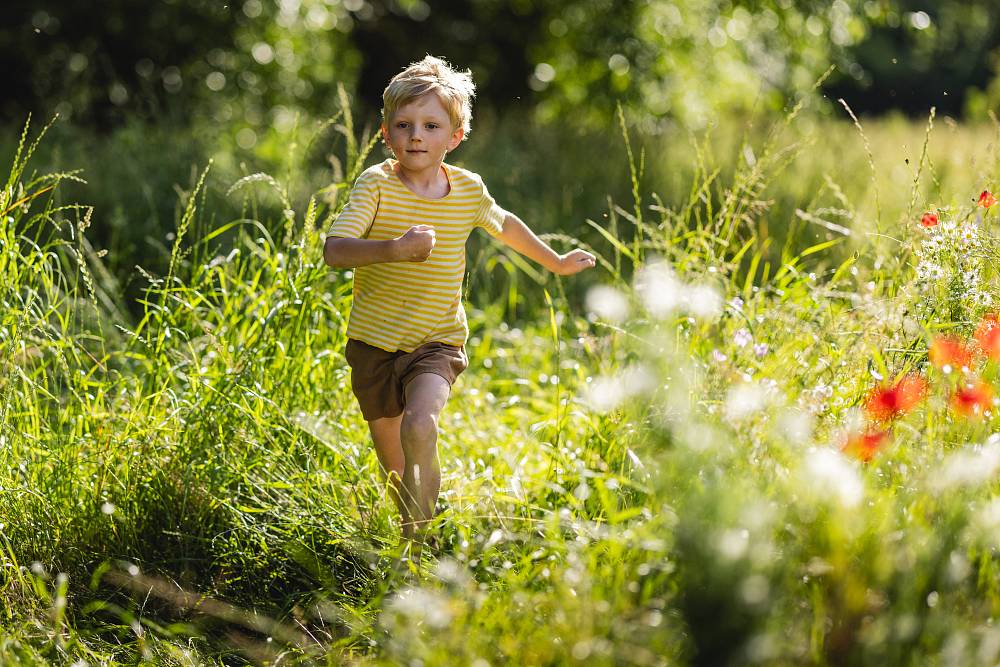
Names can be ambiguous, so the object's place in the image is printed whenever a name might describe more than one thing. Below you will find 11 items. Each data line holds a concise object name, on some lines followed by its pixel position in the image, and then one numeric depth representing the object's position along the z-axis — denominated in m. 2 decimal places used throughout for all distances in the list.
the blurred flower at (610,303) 5.91
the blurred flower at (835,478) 3.80
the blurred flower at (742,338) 6.32
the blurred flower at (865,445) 4.61
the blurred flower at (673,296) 6.05
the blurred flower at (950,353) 4.98
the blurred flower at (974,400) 4.69
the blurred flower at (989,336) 4.98
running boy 5.61
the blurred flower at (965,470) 4.02
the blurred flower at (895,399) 4.98
